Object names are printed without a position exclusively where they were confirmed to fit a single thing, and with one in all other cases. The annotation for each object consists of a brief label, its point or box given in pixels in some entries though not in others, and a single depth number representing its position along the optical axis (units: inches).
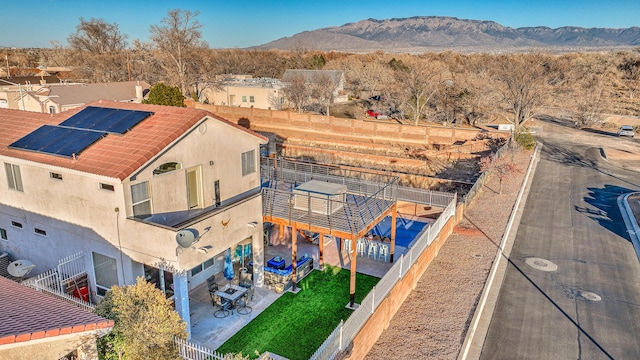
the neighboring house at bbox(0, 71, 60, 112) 1526.8
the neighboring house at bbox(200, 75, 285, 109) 2213.3
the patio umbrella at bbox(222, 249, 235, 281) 605.3
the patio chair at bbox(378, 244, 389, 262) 714.8
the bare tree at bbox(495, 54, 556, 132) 1617.9
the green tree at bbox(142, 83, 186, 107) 1621.6
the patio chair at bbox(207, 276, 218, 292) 573.7
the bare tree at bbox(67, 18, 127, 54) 3472.0
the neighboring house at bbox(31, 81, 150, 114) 1412.4
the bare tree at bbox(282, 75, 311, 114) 2043.6
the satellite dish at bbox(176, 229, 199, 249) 454.0
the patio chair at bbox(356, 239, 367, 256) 723.7
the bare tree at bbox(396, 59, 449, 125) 1857.8
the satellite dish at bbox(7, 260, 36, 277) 527.8
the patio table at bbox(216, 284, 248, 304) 536.1
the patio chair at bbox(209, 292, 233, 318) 537.3
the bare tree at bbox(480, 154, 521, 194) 1079.6
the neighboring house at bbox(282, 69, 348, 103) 2250.2
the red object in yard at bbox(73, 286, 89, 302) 527.5
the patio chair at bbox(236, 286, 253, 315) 548.1
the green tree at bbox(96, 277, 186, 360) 345.4
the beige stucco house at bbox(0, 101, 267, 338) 479.2
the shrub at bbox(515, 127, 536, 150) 1483.8
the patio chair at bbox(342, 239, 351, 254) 737.6
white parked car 1750.7
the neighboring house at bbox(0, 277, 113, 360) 256.2
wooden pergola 575.8
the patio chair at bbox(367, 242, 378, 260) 721.5
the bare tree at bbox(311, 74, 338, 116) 2043.6
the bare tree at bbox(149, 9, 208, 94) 2427.4
